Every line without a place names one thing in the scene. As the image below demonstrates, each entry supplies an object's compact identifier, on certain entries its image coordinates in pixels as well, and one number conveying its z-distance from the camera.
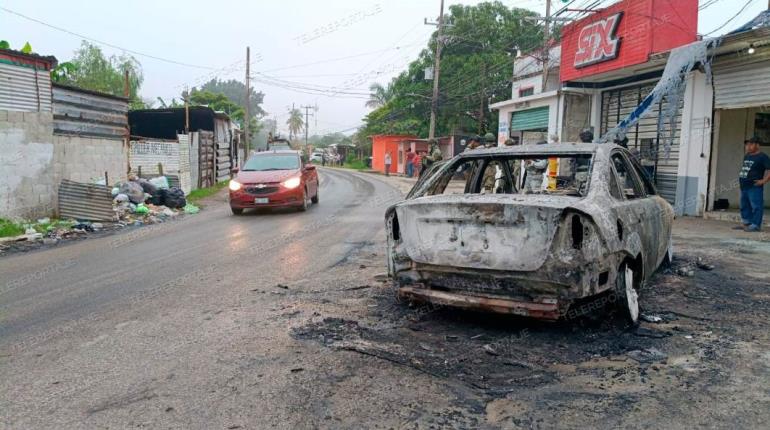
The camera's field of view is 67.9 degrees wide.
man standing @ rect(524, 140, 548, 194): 8.42
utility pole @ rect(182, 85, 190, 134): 22.15
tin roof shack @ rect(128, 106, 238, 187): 23.28
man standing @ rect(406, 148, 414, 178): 37.19
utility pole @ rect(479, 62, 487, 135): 37.67
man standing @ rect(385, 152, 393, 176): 40.09
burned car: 4.05
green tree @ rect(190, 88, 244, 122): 48.94
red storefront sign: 13.67
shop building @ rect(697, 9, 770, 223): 11.31
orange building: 45.78
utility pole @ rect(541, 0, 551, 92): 24.28
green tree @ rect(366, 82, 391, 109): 66.30
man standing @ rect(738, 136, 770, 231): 10.09
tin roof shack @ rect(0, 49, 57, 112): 11.67
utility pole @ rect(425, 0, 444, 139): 33.58
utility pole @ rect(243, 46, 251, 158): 41.72
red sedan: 13.74
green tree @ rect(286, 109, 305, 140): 106.56
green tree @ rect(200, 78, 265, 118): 110.44
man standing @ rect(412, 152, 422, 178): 35.50
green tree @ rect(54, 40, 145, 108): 44.16
